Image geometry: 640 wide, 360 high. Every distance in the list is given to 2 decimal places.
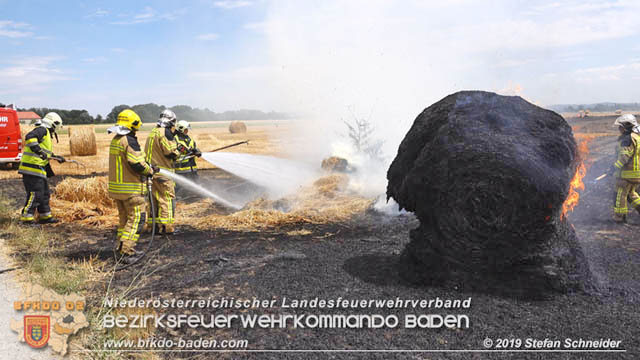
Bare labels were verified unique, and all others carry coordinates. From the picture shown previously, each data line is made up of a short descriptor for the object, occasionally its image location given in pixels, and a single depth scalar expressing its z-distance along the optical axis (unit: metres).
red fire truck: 16.58
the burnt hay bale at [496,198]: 4.62
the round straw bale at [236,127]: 42.78
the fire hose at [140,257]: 6.53
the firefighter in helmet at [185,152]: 9.21
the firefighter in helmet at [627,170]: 8.73
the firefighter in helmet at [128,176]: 6.50
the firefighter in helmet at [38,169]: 9.31
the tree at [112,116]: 74.50
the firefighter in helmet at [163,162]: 8.49
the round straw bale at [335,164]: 15.04
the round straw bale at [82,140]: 22.72
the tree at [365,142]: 15.55
